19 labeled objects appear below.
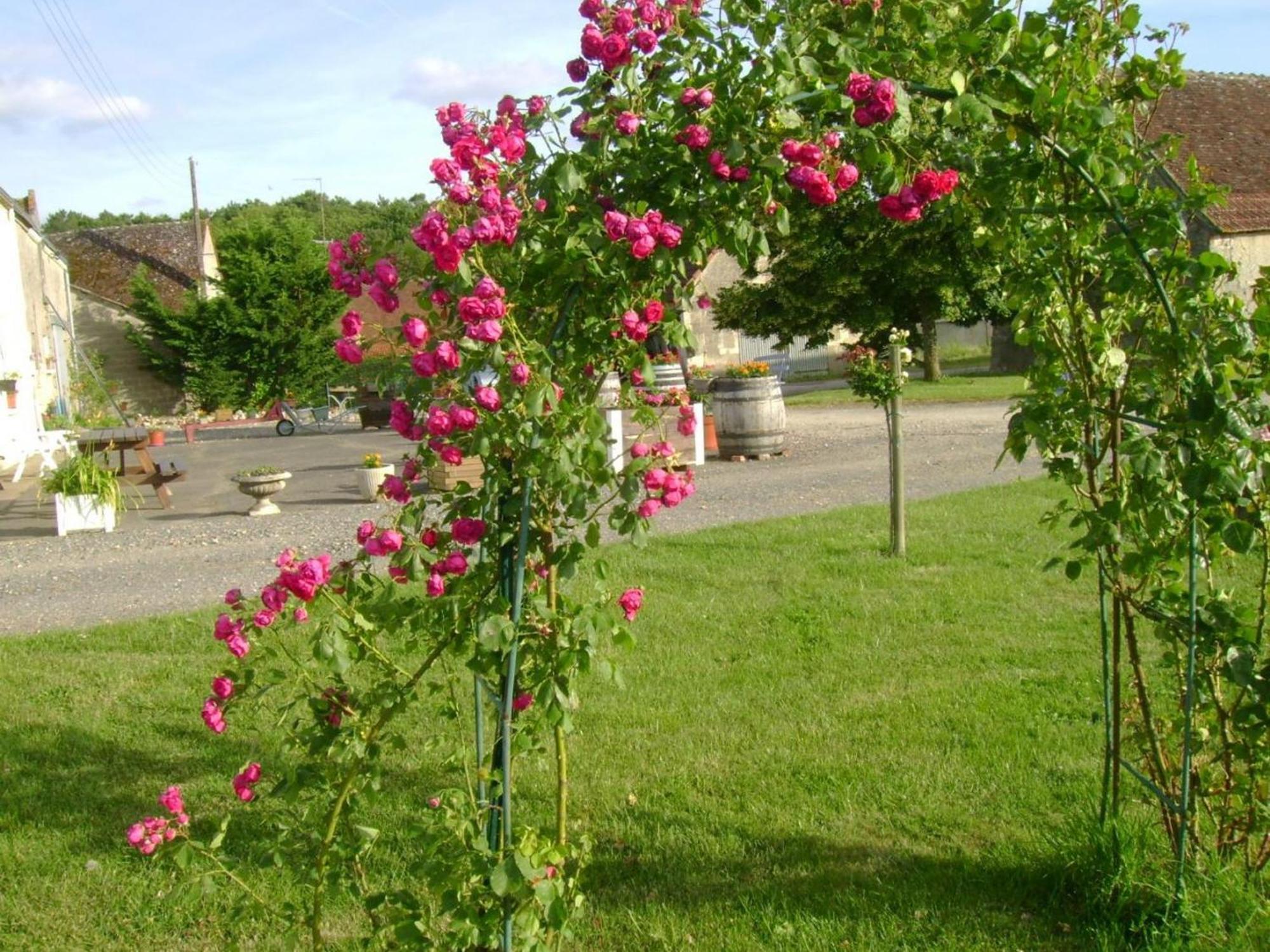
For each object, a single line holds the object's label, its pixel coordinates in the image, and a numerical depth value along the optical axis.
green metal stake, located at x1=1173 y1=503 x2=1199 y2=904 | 2.95
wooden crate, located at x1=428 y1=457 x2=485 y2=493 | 12.34
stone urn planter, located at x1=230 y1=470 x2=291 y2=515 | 12.74
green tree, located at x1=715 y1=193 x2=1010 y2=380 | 26.17
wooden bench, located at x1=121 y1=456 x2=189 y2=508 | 13.53
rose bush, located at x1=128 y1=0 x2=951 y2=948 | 2.39
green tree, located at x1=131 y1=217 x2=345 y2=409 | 31.64
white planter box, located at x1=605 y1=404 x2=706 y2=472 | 13.17
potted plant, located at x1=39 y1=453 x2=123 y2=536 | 12.03
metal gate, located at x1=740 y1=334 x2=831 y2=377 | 39.81
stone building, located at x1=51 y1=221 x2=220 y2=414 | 34.16
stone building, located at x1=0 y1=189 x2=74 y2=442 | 20.28
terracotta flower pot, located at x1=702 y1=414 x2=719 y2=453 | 16.06
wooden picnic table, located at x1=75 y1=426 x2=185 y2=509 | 13.55
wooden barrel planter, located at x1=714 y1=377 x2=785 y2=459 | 15.12
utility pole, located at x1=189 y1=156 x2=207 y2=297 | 37.22
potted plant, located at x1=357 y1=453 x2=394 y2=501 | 13.26
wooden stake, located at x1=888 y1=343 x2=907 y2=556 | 8.22
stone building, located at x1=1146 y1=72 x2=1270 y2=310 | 24.64
